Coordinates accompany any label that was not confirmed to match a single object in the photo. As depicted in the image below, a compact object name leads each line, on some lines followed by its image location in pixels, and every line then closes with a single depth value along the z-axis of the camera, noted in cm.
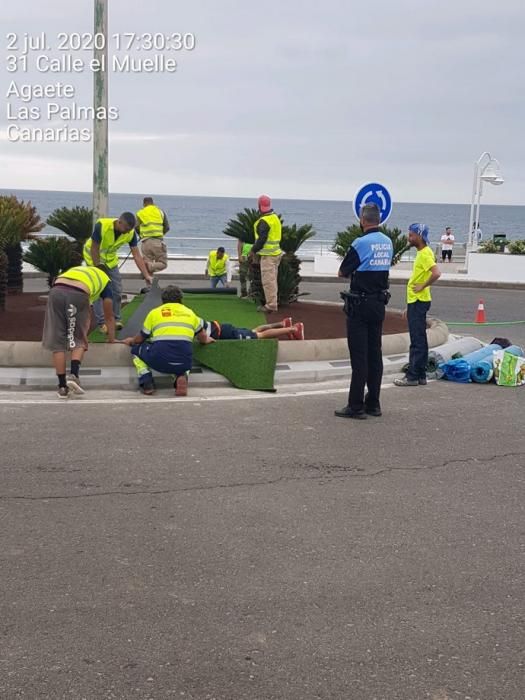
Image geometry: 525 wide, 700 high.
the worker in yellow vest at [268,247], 1240
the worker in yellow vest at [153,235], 1430
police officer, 820
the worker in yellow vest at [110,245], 1018
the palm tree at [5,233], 1173
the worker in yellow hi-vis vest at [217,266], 1759
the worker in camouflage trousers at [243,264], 1452
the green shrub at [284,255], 1377
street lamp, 3494
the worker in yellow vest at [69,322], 859
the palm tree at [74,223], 1557
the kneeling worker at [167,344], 875
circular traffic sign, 1220
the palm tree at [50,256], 1409
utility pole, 1236
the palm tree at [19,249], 1449
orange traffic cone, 1614
